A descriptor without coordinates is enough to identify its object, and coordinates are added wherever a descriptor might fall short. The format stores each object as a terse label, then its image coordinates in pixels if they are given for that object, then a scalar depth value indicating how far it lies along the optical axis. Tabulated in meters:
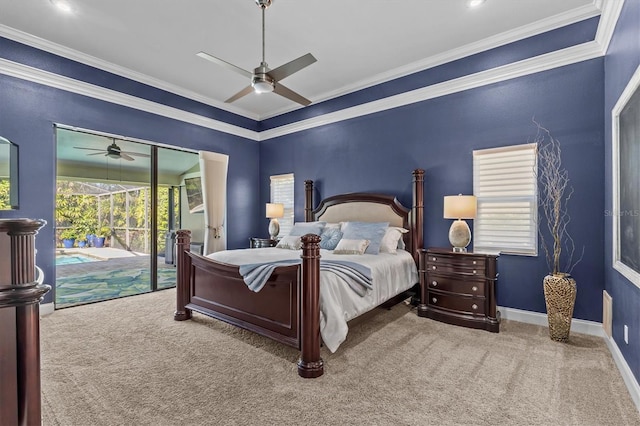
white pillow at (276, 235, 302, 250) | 4.29
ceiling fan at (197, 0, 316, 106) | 2.80
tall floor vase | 2.88
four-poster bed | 2.36
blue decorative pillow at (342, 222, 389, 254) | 3.86
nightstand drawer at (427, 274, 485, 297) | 3.30
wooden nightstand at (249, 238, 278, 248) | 5.38
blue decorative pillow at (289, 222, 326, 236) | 4.49
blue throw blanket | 2.69
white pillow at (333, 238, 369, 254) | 3.77
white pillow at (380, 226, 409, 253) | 3.97
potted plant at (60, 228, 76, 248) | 4.09
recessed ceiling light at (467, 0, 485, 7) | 3.03
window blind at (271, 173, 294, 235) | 5.98
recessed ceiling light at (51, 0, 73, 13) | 3.06
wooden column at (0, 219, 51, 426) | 0.85
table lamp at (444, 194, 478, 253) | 3.52
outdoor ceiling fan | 4.52
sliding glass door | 4.16
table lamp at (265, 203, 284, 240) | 5.58
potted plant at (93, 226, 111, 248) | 4.54
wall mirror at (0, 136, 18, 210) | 3.40
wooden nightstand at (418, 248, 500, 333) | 3.24
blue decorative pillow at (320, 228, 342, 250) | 4.18
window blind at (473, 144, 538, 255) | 3.48
